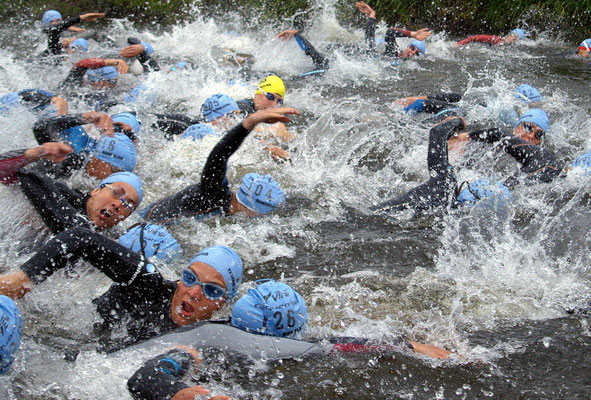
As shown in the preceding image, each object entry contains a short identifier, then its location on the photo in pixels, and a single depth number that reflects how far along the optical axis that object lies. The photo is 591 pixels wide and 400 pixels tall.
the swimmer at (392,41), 9.73
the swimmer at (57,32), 8.65
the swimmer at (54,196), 3.91
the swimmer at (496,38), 11.06
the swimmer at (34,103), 6.20
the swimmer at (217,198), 4.66
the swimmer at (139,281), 3.23
